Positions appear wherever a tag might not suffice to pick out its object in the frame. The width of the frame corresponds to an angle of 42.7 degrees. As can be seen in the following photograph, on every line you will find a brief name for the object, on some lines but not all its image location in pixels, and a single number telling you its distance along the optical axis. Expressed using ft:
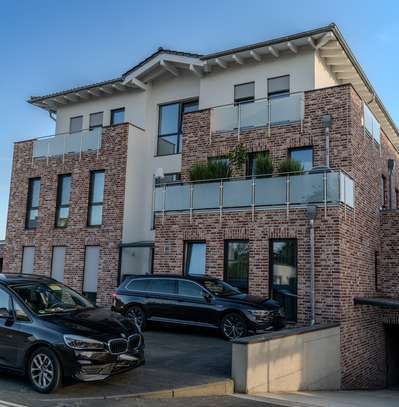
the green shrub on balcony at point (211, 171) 51.85
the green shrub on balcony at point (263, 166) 49.67
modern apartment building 46.62
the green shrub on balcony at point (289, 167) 47.73
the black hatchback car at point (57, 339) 24.00
